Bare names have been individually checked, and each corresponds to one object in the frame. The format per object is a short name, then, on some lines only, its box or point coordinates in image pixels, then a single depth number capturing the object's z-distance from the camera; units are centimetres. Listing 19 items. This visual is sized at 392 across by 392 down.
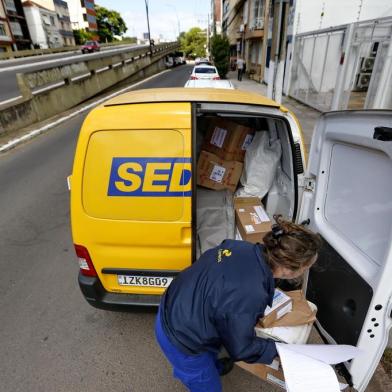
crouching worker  136
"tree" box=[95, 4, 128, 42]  6988
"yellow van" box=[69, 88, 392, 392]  140
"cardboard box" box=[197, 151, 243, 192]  332
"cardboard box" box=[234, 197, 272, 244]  264
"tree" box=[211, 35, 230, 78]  2595
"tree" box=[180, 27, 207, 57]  7856
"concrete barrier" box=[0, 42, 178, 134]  912
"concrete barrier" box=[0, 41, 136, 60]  3183
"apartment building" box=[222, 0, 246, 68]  3005
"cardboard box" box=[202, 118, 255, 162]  334
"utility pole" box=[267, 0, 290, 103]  542
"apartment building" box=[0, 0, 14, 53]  3738
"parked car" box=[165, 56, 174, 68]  3970
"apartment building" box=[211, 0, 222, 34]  7151
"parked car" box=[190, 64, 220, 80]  1529
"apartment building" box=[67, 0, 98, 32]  6169
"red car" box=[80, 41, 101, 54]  3581
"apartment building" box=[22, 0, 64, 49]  4519
